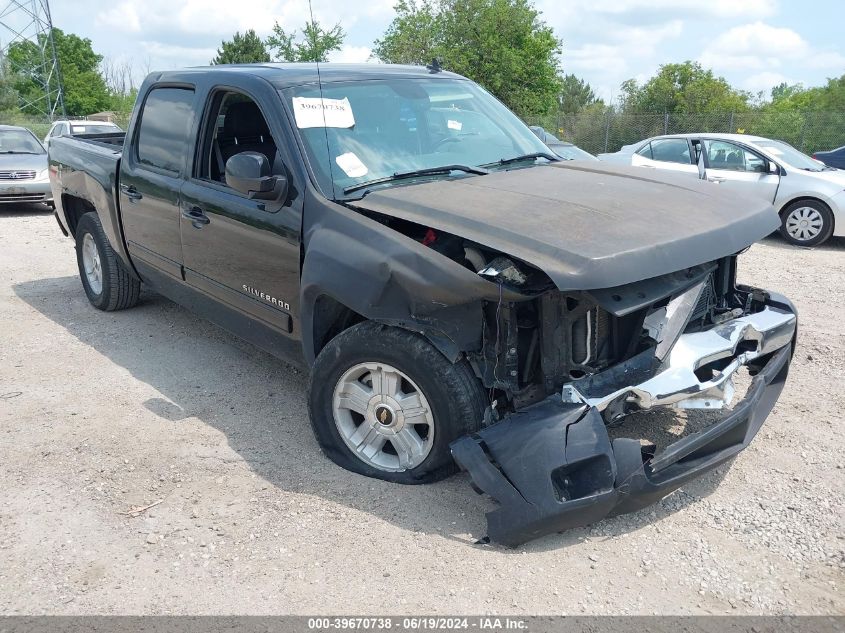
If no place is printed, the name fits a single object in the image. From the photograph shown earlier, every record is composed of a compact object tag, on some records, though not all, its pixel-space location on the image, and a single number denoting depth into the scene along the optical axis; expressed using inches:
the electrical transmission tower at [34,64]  1285.6
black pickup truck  119.3
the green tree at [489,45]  1320.1
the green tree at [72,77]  2174.0
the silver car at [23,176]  497.4
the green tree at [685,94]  1193.4
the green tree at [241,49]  1951.8
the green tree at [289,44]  1328.7
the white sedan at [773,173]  393.7
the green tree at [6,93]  1809.9
